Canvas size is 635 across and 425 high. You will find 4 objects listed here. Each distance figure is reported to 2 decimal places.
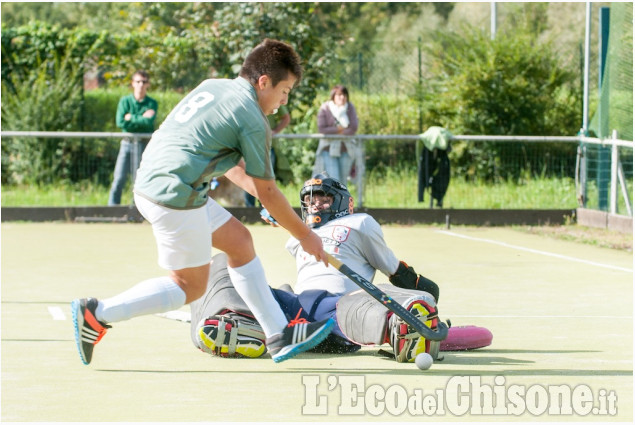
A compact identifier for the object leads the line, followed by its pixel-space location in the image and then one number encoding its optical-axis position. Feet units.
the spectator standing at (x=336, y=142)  102.42
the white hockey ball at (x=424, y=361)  39.88
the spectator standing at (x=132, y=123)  100.83
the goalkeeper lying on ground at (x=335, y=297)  41.52
